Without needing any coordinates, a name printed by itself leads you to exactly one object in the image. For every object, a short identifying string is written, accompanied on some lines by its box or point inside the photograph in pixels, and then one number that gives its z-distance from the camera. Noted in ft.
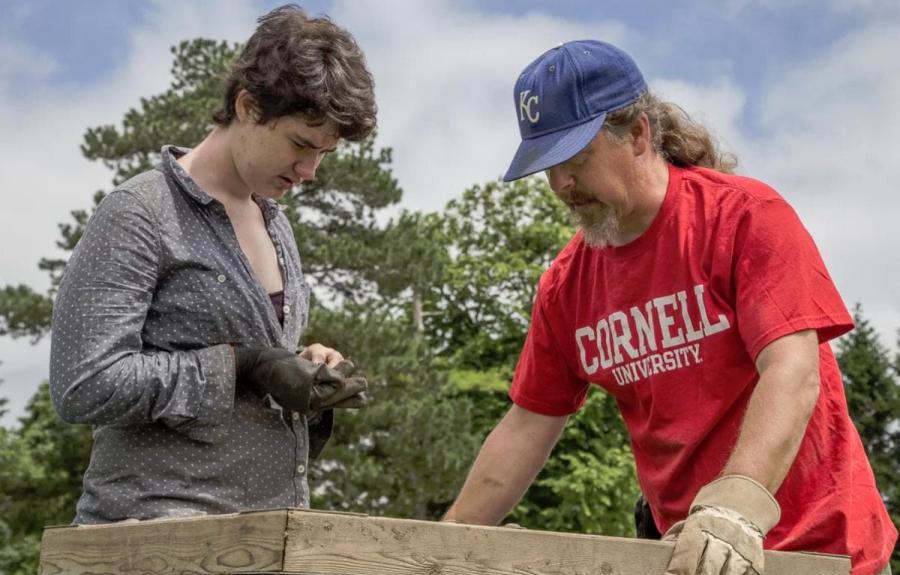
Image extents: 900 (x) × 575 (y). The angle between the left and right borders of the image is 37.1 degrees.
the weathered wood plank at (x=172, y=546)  7.40
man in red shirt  10.20
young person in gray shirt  10.10
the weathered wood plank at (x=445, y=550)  7.29
